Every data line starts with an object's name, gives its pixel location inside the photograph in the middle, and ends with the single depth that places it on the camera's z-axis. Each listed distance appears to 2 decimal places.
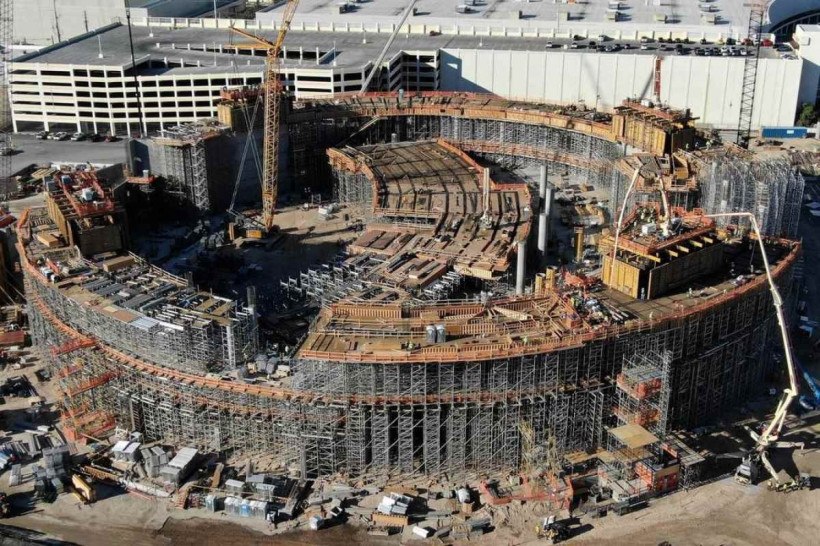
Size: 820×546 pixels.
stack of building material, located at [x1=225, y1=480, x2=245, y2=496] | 82.06
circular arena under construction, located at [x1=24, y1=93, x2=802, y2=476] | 83.56
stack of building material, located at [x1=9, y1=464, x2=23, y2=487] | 84.25
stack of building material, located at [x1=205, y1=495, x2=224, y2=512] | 80.69
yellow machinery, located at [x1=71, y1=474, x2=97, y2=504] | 81.94
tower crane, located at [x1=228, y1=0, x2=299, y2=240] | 135.25
